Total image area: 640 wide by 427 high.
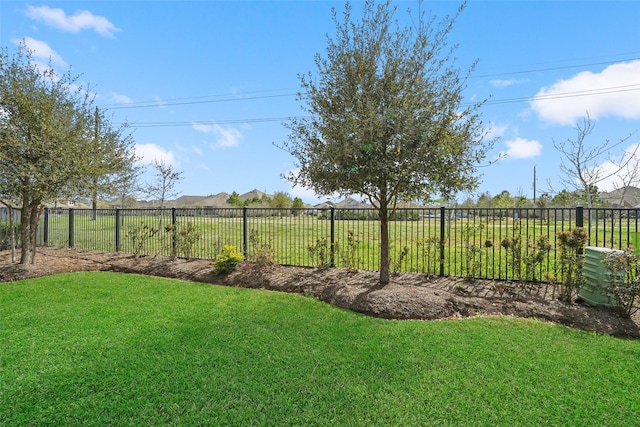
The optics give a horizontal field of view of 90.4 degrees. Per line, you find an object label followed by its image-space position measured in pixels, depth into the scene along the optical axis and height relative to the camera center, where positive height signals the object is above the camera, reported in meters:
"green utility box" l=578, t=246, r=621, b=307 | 4.30 -0.89
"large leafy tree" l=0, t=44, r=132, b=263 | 6.34 +1.43
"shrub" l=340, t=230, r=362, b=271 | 6.36 -0.85
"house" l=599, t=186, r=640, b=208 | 10.66 +0.86
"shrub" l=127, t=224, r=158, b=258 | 8.29 -0.63
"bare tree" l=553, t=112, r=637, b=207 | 10.20 +1.61
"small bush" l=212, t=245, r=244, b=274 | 6.39 -0.97
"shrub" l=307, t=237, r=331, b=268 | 6.60 -0.79
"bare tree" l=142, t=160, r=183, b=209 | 11.90 +1.13
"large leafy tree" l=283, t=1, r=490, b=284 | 4.64 +1.54
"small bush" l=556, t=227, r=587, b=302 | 4.57 -0.64
